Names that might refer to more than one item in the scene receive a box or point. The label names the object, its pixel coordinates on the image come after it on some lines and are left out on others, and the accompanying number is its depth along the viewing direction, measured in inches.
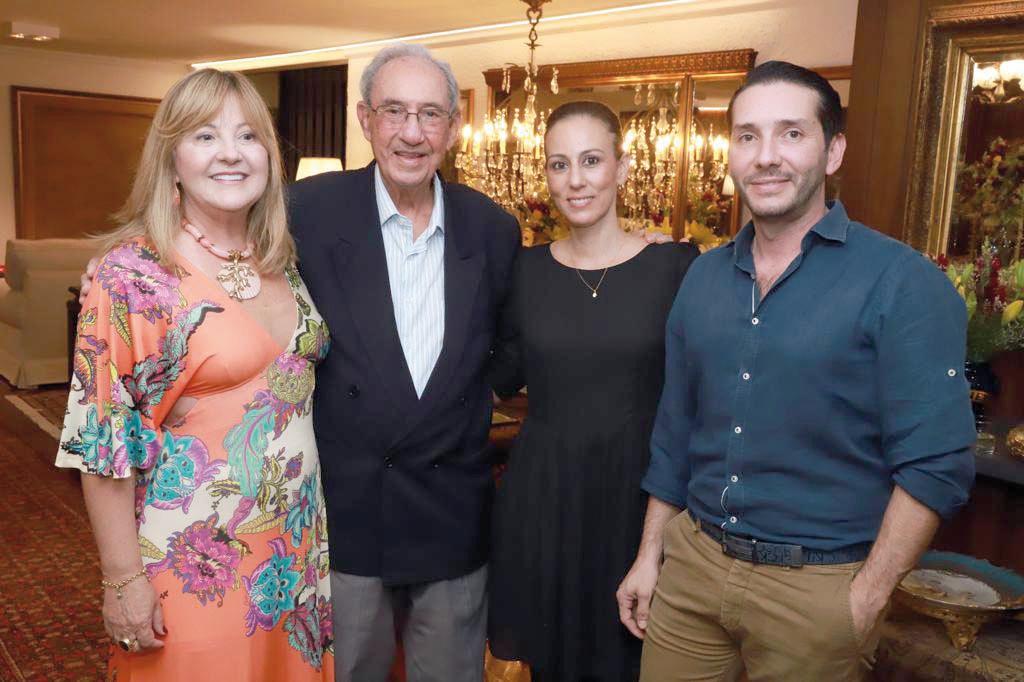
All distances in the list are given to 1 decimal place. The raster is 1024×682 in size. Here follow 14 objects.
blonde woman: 58.4
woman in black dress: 74.1
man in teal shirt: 54.9
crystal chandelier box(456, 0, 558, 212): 192.5
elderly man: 73.3
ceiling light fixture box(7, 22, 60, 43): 311.7
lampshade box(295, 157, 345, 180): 291.0
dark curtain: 411.2
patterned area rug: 113.7
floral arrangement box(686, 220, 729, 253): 126.8
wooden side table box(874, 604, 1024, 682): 81.8
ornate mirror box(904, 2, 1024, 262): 124.8
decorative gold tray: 82.2
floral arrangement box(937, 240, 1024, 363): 91.6
